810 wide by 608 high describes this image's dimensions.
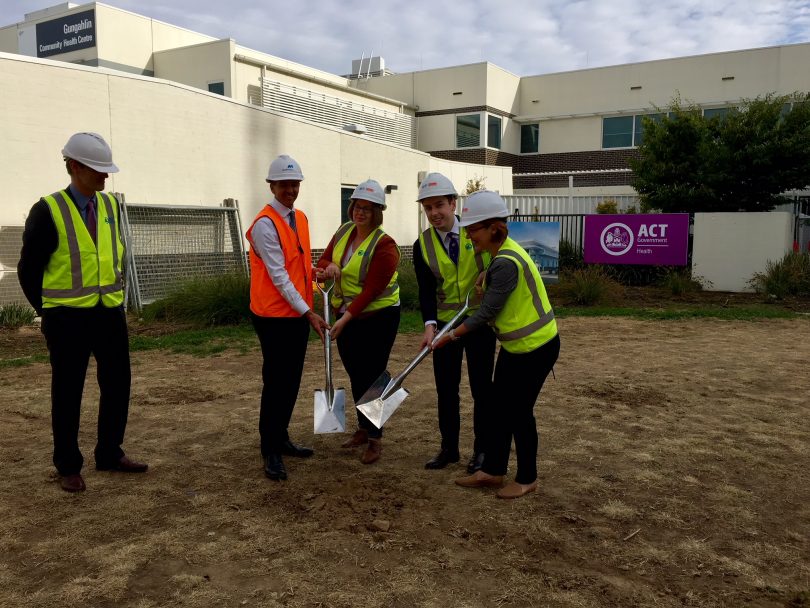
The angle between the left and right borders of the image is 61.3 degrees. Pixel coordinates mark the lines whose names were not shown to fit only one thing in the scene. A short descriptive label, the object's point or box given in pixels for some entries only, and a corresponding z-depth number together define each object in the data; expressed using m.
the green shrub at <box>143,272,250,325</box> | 10.34
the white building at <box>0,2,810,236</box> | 11.23
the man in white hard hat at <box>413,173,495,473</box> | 4.15
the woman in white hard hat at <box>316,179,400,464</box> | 4.30
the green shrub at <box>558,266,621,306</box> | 12.98
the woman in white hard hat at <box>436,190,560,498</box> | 3.59
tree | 15.87
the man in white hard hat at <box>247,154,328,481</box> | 4.04
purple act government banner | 14.82
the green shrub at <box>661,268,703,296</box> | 14.09
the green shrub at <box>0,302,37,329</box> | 9.70
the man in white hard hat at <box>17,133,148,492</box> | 3.74
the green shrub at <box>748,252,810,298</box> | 13.22
